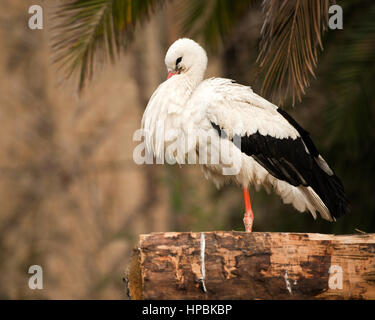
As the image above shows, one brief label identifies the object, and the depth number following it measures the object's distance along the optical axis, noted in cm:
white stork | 771
